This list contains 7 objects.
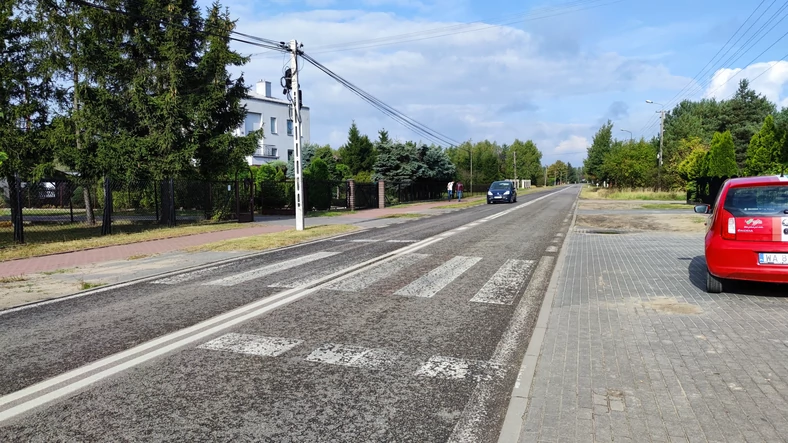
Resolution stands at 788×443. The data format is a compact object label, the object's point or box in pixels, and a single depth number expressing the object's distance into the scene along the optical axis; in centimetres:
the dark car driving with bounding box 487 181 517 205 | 3881
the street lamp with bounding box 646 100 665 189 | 4217
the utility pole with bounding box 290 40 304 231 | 1742
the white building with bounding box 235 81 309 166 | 5359
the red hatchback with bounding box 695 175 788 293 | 600
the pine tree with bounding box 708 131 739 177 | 3033
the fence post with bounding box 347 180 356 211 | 3078
